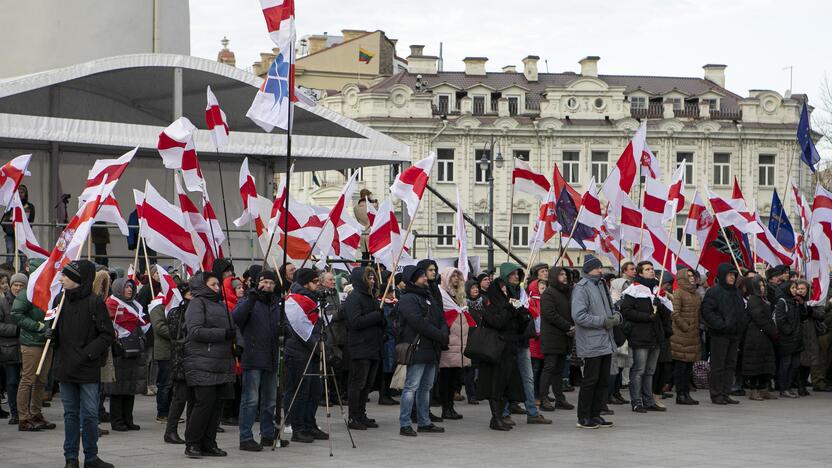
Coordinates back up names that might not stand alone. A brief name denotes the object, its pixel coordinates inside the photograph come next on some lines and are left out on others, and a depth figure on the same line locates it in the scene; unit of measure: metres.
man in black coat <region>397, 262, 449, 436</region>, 14.38
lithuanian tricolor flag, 78.62
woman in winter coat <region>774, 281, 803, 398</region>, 19.30
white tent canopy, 22.23
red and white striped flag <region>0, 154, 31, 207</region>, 17.97
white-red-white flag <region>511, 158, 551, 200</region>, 20.83
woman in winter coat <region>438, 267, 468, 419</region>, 15.88
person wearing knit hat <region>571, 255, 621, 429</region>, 14.95
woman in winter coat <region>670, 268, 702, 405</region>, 17.77
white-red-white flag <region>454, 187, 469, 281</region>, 16.70
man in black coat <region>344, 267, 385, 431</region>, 14.79
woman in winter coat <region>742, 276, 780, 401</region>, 18.78
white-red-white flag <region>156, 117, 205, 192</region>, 14.43
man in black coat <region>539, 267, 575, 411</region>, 16.55
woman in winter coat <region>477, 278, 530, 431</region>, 14.84
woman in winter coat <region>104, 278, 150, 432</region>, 14.05
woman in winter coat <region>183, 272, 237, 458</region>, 12.19
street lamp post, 31.66
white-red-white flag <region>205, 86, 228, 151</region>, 15.30
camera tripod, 13.12
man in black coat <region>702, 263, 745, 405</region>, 17.83
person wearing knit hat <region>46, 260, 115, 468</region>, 11.44
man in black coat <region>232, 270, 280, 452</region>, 12.83
